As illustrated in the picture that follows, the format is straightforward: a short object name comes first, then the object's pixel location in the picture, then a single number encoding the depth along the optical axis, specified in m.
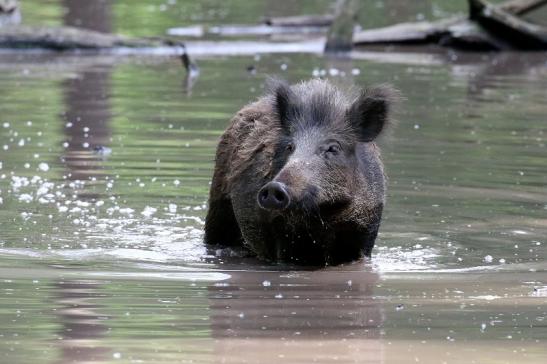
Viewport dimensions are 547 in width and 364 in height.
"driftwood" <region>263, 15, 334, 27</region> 26.47
